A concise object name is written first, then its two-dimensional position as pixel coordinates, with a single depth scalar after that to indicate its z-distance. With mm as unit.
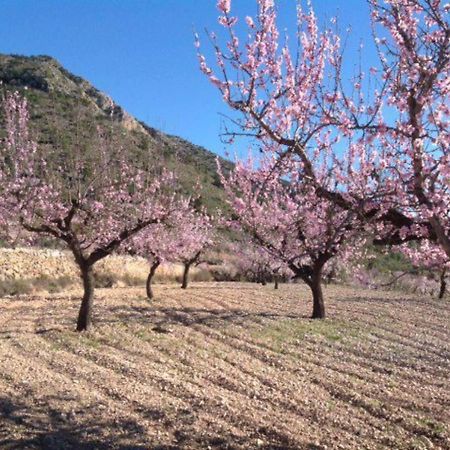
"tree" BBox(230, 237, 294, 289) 35469
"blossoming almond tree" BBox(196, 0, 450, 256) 5906
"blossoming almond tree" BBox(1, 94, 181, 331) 14617
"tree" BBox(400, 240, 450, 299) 8367
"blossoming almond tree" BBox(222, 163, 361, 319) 16488
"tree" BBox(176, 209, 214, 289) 29750
